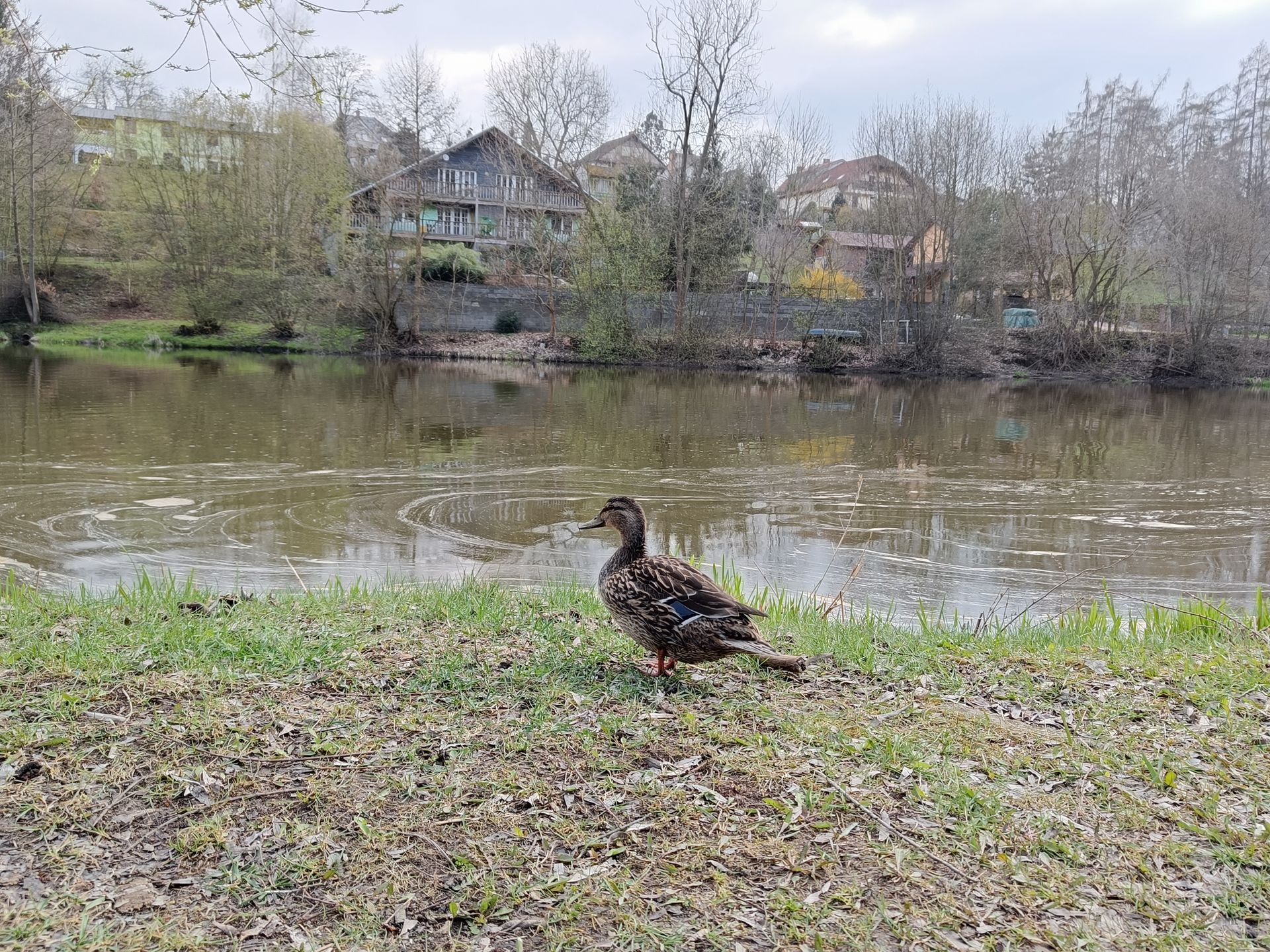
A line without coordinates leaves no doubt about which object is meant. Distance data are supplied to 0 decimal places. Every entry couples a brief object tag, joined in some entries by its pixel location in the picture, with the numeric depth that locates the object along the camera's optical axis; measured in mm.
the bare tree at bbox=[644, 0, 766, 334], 41125
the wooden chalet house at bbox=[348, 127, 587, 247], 42344
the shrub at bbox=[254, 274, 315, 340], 42969
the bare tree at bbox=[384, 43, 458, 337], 41781
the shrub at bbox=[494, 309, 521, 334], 46125
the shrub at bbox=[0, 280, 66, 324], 44531
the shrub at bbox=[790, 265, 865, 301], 46719
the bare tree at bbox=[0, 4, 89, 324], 39062
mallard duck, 4512
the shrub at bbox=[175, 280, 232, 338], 43594
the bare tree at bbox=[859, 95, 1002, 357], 41125
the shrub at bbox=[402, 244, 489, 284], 45250
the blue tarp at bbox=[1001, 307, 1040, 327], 45969
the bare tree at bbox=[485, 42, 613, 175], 43812
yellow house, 44375
